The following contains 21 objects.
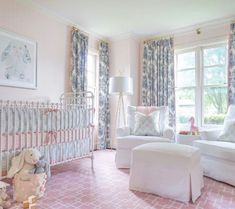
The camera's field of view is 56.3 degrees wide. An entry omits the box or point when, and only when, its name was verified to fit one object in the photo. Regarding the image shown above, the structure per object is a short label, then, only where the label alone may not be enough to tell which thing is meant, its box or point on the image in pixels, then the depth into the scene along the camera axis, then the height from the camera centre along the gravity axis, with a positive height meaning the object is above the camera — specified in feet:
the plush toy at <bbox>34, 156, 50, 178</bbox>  7.00 -1.94
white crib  7.20 -0.94
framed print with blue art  9.63 +2.13
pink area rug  6.49 -2.89
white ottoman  6.80 -2.10
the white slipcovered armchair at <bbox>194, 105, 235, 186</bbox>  8.21 -1.71
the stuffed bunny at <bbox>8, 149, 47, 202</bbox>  6.70 -2.17
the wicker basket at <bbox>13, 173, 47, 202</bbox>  6.64 -2.47
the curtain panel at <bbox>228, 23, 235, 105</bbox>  11.64 +2.11
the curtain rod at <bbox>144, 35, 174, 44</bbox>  14.21 +4.62
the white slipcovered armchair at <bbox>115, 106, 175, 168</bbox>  10.55 -1.58
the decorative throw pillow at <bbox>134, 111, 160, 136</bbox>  11.53 -0.94
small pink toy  11.39 -1.10
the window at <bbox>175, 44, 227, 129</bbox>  12.67 +1.36
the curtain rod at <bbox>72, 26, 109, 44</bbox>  12.97 +4.67
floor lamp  13.12 +1.33
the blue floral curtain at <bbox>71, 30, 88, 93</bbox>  12.89 +2.78
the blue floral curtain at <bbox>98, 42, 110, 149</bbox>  15.10 +0.56
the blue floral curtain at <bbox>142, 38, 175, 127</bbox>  13.85 +2.10
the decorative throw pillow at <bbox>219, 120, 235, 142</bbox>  9.50 -1.09
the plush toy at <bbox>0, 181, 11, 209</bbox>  6.12 -2.63
